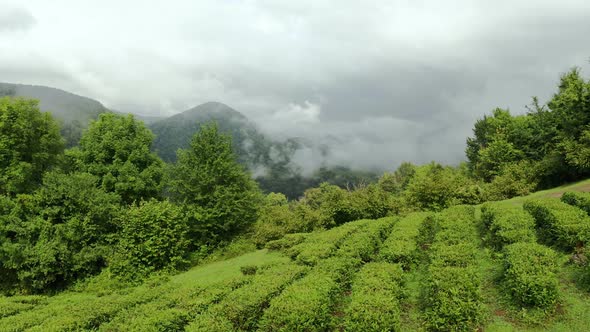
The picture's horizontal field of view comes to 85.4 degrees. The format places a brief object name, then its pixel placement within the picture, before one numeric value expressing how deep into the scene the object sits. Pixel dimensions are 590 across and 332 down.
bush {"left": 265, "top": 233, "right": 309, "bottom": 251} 21.69
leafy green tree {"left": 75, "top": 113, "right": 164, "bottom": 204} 28.16
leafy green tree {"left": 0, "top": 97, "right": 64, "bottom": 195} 25.52
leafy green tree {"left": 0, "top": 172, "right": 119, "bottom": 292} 20.09
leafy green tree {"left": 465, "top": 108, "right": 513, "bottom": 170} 52.66
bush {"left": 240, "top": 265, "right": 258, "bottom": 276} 16.91
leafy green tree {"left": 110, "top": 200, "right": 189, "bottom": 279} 21.58
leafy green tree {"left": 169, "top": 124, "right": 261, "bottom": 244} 26.58
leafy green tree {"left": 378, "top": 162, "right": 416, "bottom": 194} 102.31
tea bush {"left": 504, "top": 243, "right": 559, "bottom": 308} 9.06
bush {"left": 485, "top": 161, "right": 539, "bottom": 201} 32.25
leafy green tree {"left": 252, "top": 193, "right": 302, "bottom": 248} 25.44
